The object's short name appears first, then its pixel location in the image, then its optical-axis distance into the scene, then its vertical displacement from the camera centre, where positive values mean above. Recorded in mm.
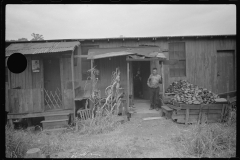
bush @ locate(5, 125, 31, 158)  3593 -1741
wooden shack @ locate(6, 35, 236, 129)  8430 +1065
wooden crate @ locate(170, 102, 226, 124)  6230 -1570
